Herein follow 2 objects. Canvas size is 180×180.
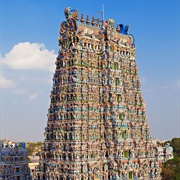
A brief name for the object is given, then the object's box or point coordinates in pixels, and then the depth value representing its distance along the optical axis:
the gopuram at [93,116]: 50.75
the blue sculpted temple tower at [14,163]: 61.88
